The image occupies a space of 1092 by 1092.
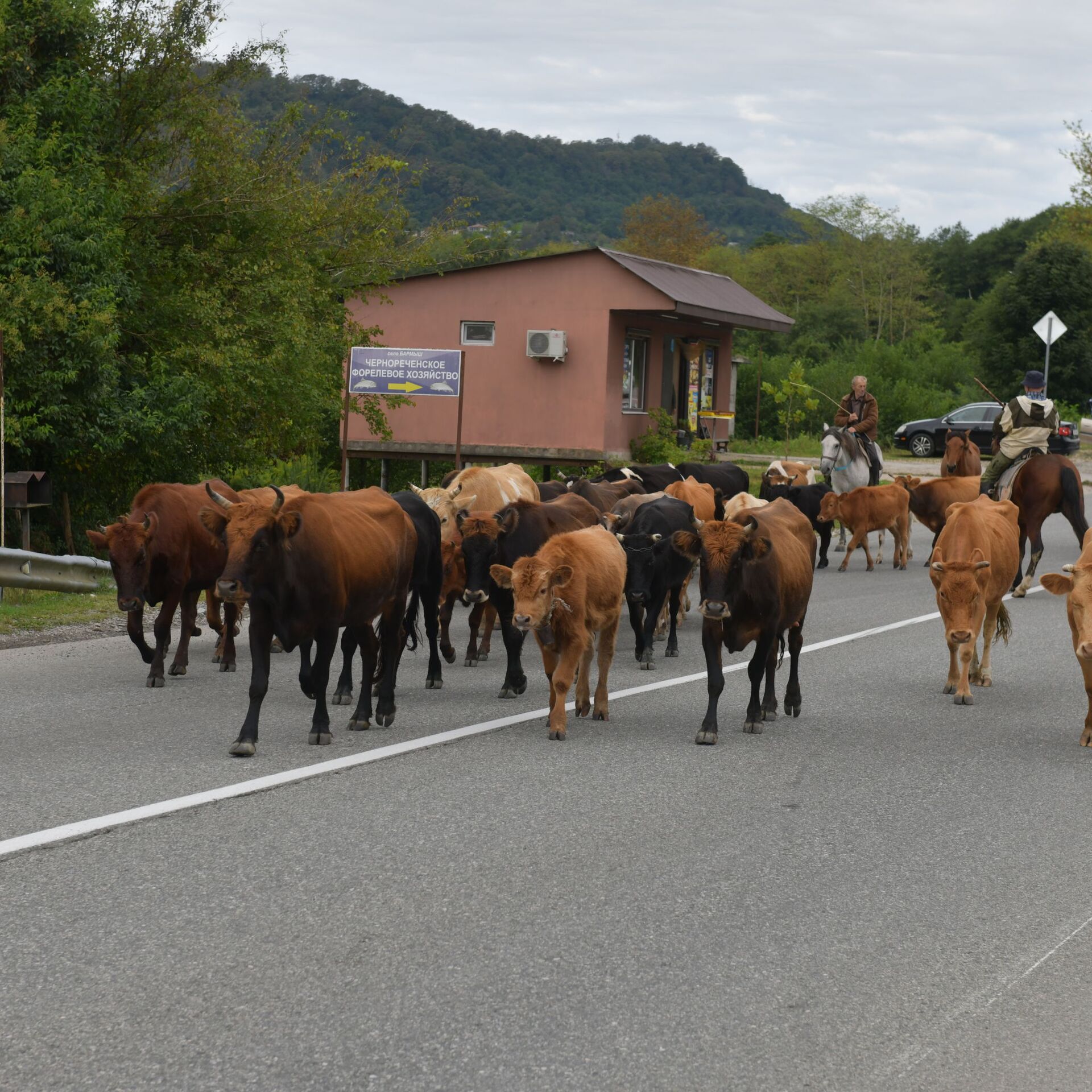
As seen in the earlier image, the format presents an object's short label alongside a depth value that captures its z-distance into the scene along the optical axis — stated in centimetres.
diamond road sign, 4019
